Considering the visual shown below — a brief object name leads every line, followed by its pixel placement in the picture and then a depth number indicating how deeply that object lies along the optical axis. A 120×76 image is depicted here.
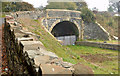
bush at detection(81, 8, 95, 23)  21.69
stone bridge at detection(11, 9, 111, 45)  17.47
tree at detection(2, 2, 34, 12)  21.92
